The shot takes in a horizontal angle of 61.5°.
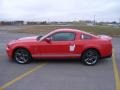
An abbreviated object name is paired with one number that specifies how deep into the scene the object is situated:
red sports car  3.99
